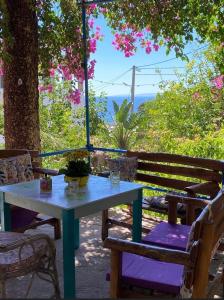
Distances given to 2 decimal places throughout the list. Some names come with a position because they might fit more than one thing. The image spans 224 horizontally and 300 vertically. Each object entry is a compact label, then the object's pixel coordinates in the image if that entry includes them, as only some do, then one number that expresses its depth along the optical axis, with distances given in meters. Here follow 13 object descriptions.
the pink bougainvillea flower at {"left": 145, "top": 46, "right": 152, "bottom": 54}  3.85
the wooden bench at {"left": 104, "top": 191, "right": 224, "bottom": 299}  1.27
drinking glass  2.19
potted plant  2.04
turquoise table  1.74
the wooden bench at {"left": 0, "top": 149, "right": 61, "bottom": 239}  2.32
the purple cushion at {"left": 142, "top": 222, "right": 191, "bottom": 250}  1.80
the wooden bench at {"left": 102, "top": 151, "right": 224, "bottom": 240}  2.46
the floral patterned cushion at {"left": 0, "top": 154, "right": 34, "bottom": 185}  2.55
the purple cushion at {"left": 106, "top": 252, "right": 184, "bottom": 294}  1.41
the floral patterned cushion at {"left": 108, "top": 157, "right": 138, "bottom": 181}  2.89
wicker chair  1.55
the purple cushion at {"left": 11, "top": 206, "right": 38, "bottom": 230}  2.30
